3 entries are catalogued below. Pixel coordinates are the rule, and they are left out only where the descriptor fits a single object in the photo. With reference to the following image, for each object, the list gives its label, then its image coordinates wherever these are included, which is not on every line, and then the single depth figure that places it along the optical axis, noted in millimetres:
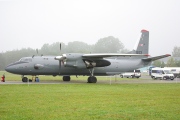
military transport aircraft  32625
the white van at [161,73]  47859
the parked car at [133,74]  54975
